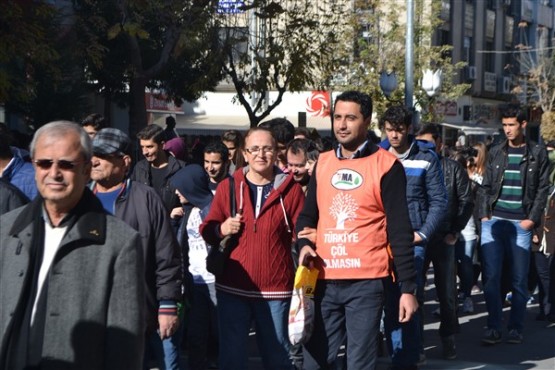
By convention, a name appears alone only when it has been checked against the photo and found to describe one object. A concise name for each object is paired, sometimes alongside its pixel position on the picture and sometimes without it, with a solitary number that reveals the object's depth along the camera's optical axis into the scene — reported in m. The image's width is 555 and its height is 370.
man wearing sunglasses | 6.25
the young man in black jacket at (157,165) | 13.78
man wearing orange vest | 9.78
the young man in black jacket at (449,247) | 14.86
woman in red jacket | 10.52
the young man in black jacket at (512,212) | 15.77
